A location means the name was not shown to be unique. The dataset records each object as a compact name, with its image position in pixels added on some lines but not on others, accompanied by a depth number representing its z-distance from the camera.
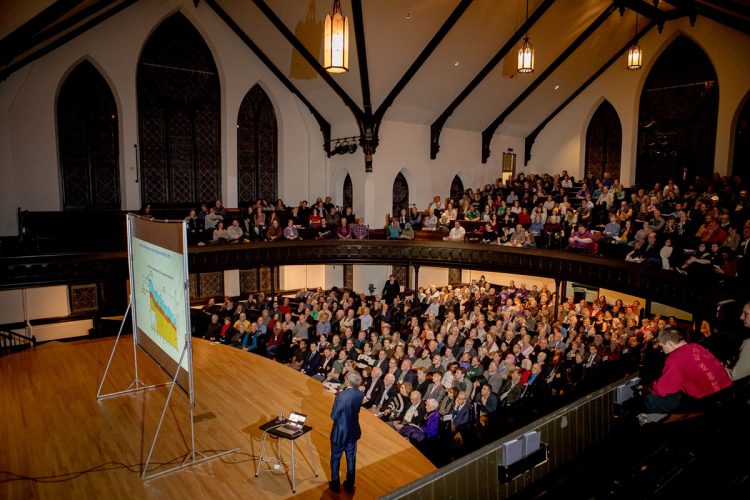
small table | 5.06
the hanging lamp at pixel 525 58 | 9.95
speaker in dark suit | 4.98
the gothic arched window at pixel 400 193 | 18.81
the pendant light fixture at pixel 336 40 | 5.73
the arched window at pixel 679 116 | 17.06
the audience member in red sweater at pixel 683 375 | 3.64
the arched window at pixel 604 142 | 19.66
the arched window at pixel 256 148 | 17.92
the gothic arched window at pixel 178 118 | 16.02
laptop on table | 5.07
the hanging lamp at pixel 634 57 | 12.58
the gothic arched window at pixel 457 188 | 20.31
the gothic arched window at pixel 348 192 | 18.73
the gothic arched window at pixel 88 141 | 14.93
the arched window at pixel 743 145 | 16.00
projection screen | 5.10
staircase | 8.68
